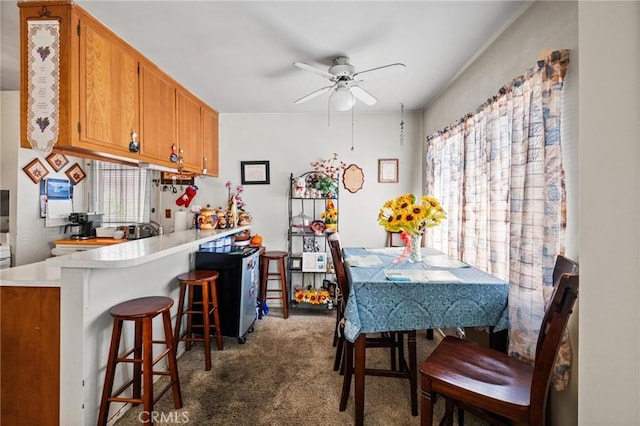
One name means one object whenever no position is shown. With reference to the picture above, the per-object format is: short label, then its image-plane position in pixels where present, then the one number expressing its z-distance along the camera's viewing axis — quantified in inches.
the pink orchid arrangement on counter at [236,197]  138.5
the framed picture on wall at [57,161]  133.2
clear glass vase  87.2
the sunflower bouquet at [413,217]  83.2
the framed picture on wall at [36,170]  124.6
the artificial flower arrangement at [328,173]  135.9
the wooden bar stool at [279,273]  132.5
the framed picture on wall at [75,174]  144.2
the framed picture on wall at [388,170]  145.3
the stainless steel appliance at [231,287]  104.3
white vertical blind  153.3
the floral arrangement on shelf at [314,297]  135.1
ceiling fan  80.9
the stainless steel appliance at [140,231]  135.6
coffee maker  138.6
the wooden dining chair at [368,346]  69.2
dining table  65.1
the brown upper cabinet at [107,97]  65.9
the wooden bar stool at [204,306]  90.9
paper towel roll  129.3
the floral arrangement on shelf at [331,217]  137.2
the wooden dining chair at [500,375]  42.7
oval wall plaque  146.0
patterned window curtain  53.6
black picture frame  148.1
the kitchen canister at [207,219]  124.5
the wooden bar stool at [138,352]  62.1
